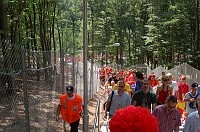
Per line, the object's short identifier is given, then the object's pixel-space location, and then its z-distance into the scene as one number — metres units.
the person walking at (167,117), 6.66
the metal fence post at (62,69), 9.94
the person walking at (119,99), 8.46
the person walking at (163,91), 8.77
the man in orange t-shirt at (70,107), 9.02
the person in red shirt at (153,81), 15.30
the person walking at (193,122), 6.50
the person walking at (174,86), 11.33
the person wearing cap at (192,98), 10.07
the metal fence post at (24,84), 6.19
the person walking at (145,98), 7.90
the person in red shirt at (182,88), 12.23
